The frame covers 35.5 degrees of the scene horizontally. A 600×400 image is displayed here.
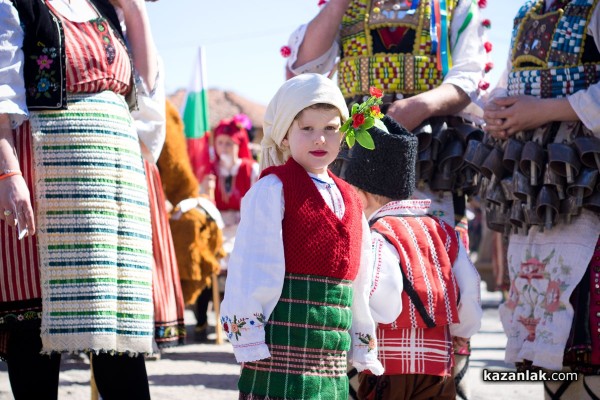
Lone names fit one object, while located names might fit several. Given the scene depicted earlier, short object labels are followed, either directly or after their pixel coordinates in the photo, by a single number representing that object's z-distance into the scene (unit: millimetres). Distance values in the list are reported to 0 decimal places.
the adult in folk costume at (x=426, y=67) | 4254
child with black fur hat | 3580
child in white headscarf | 2812
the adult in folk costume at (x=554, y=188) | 3818
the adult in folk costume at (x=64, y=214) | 3189
